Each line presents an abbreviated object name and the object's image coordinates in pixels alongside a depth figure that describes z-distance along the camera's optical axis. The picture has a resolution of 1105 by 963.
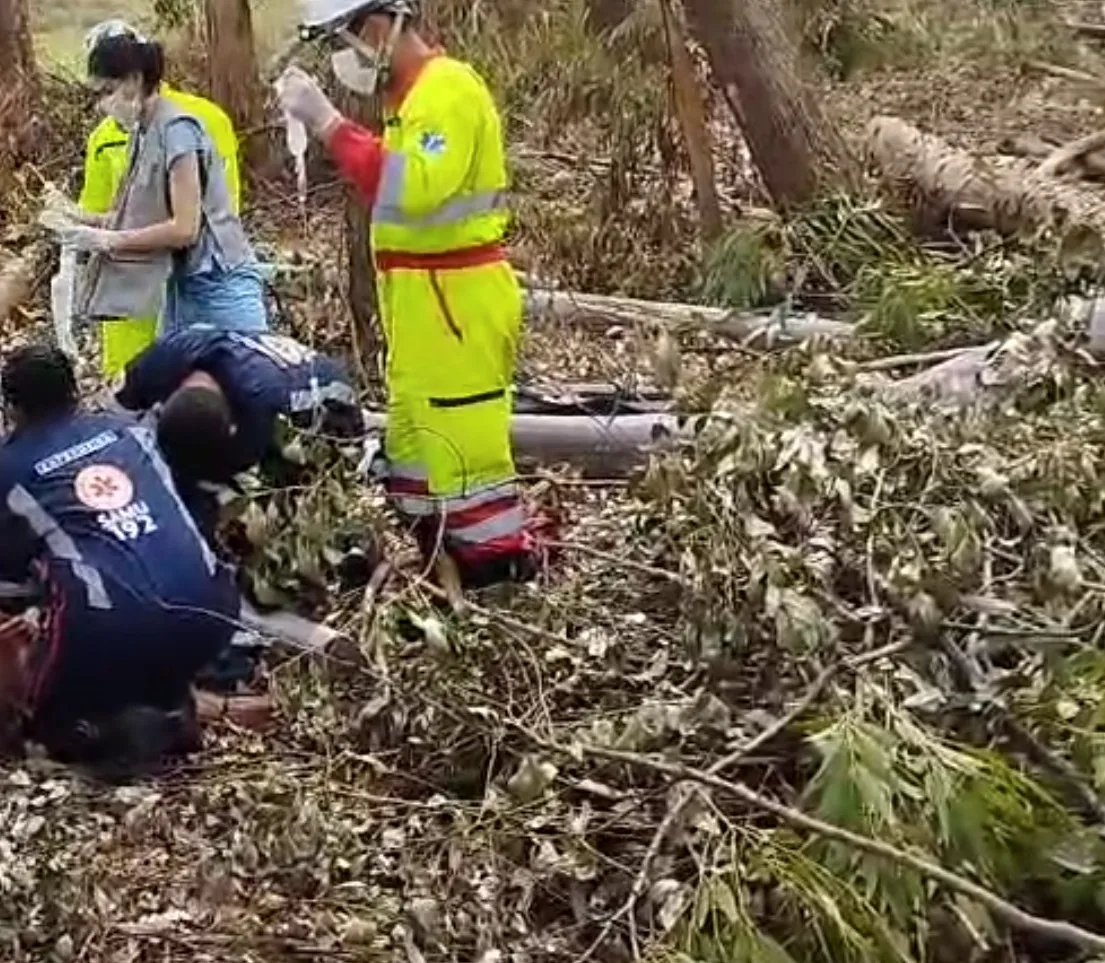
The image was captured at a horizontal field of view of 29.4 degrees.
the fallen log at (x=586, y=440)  5.51
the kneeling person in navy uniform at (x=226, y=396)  4.33
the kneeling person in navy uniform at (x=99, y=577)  4.01
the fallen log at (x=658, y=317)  6.33
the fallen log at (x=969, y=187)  7.39
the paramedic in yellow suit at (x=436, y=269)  4.45
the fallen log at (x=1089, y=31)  10.90
